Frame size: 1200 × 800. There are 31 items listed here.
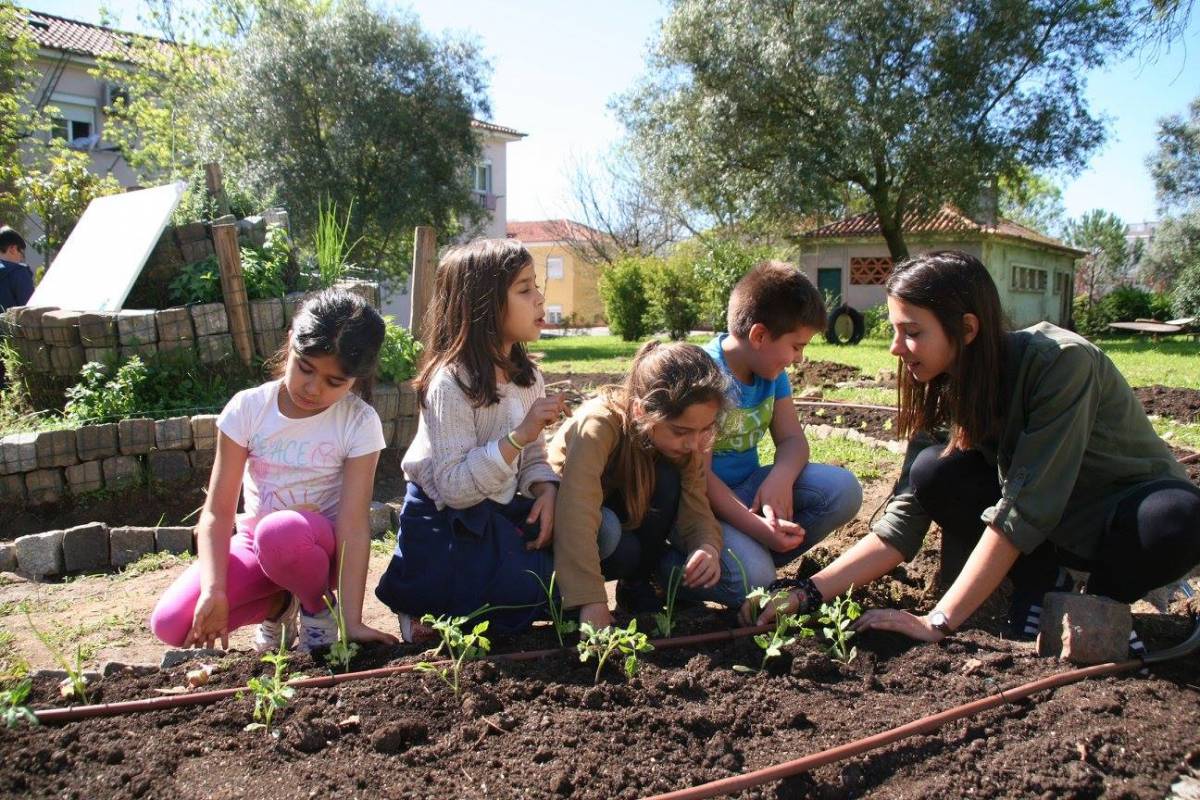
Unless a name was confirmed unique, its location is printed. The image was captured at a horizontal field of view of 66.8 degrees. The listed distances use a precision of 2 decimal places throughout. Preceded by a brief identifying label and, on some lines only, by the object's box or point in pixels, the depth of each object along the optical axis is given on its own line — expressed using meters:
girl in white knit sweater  2.65
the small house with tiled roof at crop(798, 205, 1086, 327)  24.48
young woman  2.31
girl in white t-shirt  2.55
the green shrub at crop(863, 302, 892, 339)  21.39
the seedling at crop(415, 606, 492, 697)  2.13
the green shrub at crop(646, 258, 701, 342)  21.86
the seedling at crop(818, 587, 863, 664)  2.28
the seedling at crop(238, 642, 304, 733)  1.93
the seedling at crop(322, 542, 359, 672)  2.26
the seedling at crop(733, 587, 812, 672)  2.23
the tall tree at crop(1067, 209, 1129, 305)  42.62
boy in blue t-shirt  2.98
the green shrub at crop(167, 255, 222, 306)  6.53
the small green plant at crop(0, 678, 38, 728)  1.83
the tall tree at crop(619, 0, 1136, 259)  17.77
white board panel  6.45
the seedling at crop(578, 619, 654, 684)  2.16
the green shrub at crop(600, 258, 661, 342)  23.33
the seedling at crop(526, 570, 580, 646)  2.45
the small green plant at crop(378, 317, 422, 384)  6.36
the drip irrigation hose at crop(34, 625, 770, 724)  1.98
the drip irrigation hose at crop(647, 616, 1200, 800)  1.69
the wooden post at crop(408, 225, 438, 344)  6.99
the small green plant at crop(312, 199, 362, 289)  6.91
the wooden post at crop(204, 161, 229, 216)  7.24
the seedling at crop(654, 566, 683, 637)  2.52
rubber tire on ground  18.46
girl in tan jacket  2.56
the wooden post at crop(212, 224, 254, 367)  6.10
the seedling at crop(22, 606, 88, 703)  2.06
